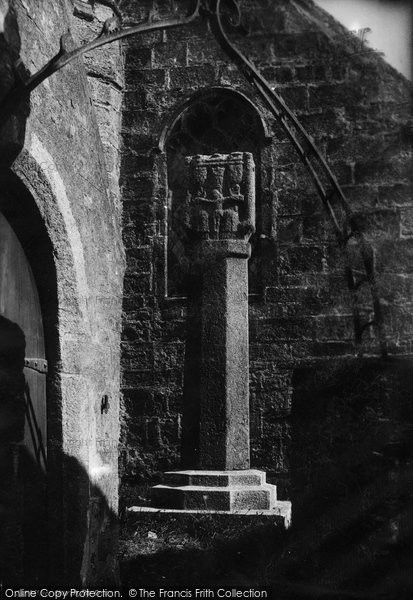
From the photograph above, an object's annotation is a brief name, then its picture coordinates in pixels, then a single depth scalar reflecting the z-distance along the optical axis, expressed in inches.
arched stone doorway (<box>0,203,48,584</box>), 232.8
